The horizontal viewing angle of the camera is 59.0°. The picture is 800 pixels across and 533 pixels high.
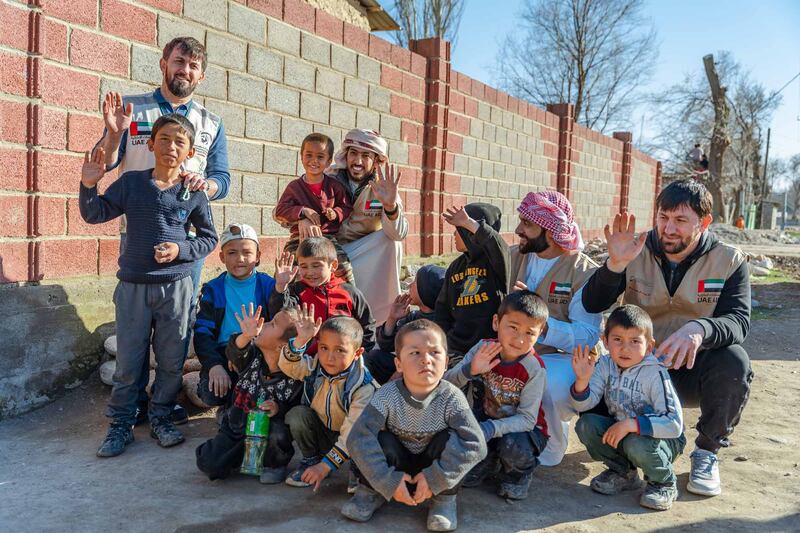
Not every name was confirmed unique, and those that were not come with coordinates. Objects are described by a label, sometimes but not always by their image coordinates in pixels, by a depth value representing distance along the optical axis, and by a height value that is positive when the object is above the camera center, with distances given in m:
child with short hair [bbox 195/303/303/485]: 3.27 -0.86
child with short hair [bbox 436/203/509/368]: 3.81 -0.29
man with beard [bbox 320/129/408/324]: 4.76 +0.00
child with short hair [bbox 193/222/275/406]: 3.84 -0.44
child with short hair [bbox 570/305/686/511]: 3.12 -0.79
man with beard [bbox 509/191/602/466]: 3.65 -0.23
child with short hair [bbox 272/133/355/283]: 4.62 +0.17
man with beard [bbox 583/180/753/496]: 3.36 -0.31
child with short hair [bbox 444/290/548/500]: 3.16 -0.72
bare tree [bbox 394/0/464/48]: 25.64 +7.67
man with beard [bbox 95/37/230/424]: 3.98 +0.56
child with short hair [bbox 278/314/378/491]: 3.17 -0.77
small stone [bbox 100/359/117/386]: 4.49 -1.01
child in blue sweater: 3.68 -0.27
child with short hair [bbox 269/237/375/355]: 3.68 -0.34
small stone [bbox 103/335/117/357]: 4.61 -0.87
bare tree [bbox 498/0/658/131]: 29.33 +7.35
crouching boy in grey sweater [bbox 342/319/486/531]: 2.81 -0.87
